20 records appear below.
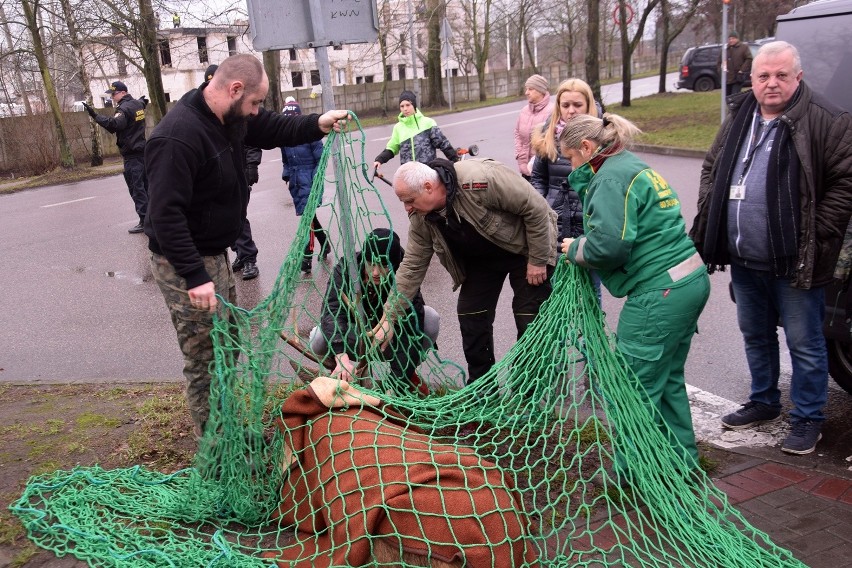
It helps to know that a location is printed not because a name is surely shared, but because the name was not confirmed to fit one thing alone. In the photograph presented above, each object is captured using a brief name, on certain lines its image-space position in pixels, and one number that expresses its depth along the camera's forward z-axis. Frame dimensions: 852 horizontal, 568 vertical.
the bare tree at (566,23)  39.41
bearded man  3.30
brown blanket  2.56
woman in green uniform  3.30
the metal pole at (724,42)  12.43
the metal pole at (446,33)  24.56
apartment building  44.12
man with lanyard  3.73
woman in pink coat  6.98
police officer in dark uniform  10.47
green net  2.64
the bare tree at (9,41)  19.74
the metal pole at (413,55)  32.62
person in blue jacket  8.14
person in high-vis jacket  8.16
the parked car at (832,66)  4.12
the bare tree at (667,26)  22.17
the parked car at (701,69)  27.05
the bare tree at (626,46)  21.94
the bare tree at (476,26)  39.03
